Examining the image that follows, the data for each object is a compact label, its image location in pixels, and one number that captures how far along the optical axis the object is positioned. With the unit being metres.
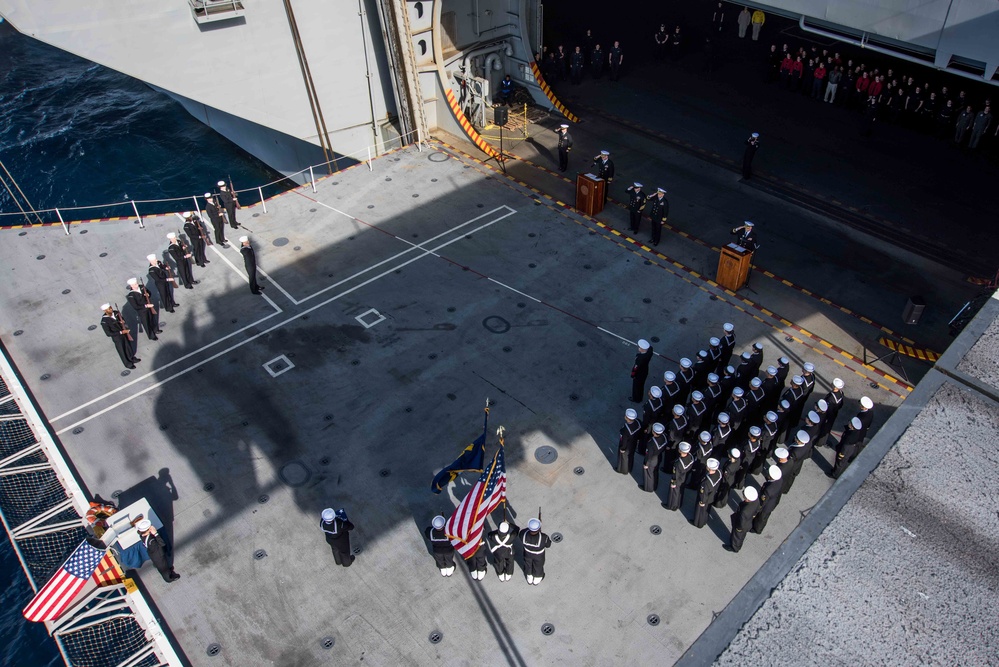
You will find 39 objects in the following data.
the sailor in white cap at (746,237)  17.41
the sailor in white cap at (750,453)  12.34
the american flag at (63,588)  10.80
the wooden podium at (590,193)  20.08
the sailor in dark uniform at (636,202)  19.23
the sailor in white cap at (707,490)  11.62
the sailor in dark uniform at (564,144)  21.97
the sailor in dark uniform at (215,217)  18.61
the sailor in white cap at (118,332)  14.97
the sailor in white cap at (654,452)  12.48
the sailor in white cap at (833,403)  13.12
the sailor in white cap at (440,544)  11.18
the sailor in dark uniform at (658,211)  18.64
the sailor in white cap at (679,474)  11.96
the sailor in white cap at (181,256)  17.31
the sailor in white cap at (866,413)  13.01
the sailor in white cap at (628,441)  12.73
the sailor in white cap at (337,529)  11.24
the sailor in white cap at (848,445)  12.91
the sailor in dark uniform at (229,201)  19.06
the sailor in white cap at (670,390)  13.55
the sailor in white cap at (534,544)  10.98
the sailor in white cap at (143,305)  15.91
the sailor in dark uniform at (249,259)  16.98
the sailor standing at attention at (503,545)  11.07
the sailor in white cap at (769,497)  11.51
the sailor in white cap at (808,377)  13.46
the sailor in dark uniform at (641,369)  14.10
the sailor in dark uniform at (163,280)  16.59
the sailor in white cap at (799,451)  12.30
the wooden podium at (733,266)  17.25
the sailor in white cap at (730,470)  12.12
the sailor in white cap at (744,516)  11.36
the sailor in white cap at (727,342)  14.63
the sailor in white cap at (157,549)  11.20
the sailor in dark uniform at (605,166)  20.09
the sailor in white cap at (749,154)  21.28
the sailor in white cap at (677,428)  12.98
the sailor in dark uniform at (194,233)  18.05
